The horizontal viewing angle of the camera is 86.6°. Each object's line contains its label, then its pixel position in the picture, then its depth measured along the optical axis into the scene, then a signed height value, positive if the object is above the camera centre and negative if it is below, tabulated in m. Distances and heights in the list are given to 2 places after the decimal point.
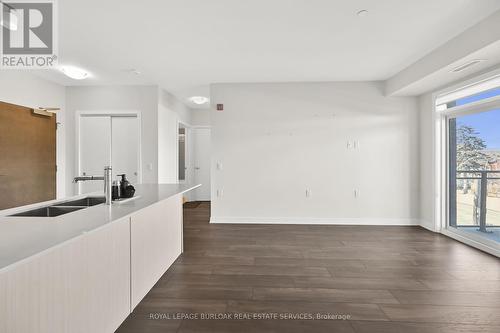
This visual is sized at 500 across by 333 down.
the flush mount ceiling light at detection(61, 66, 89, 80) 4.10 +1.48
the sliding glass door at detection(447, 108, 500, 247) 3.58 -0.14
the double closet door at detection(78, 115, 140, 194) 5.21 +0.39
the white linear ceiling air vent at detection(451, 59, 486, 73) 3.12 +1.24
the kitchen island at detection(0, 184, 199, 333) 1.01 -0.52
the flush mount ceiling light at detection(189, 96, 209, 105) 6.01 +1.53
